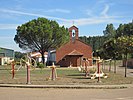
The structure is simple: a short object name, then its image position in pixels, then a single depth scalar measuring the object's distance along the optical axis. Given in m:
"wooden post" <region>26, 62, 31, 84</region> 24.54
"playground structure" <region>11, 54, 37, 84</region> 24.55
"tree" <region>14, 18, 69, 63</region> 79.31
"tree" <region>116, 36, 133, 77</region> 33.94
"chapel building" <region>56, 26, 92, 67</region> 82.00
